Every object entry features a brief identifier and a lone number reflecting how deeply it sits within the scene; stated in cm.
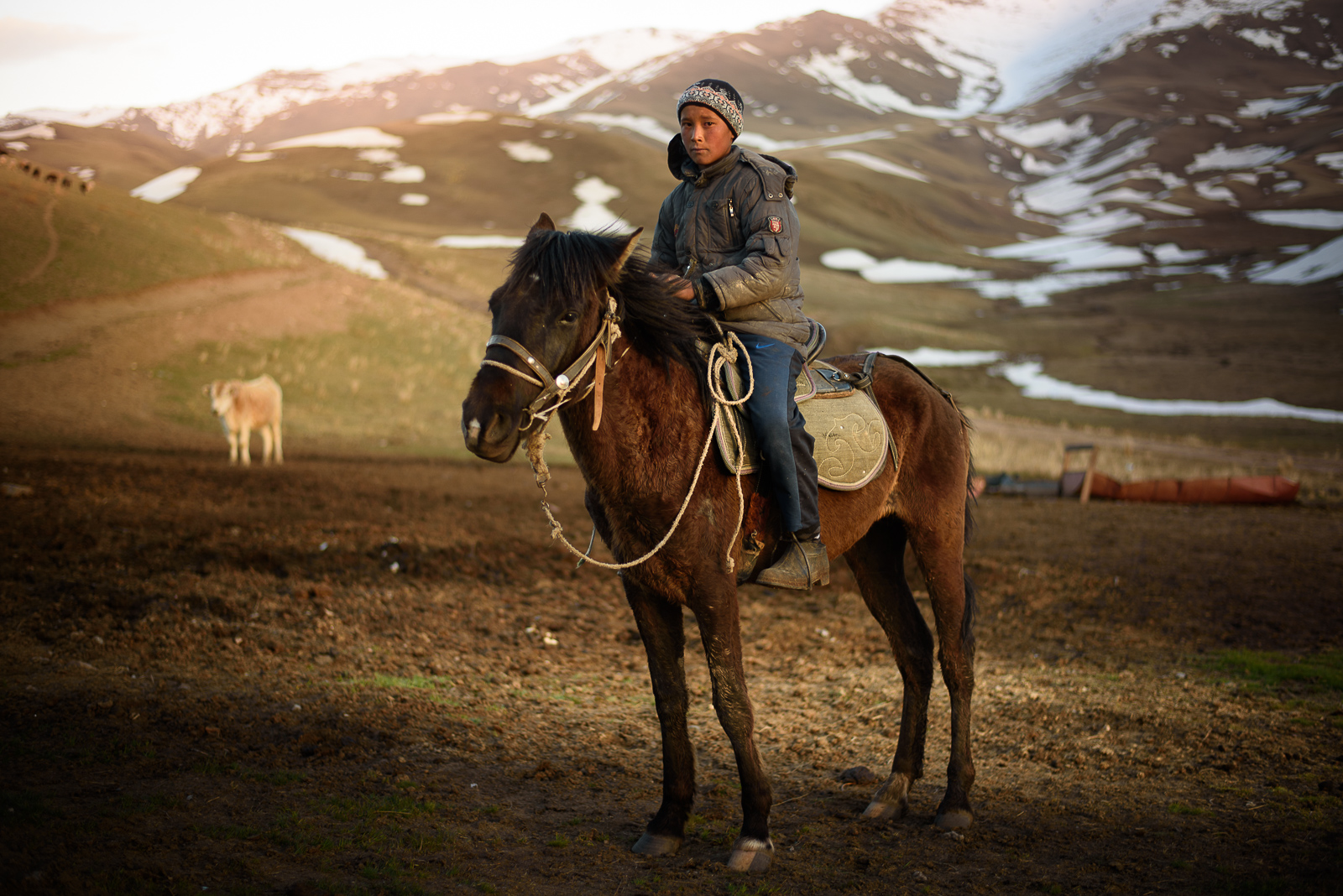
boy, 418
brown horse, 354
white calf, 1711
